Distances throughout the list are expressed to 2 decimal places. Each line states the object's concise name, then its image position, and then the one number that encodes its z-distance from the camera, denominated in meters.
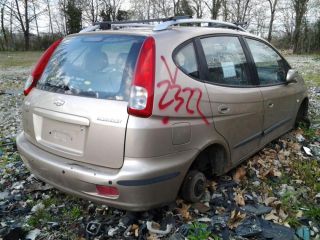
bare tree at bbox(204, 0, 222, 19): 39.16
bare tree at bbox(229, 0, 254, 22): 42.12
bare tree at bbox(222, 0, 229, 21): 39.93
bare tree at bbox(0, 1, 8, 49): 37.88
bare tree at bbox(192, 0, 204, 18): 40.69
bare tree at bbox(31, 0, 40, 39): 39.79
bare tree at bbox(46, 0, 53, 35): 42.47
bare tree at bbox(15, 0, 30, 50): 38.69
